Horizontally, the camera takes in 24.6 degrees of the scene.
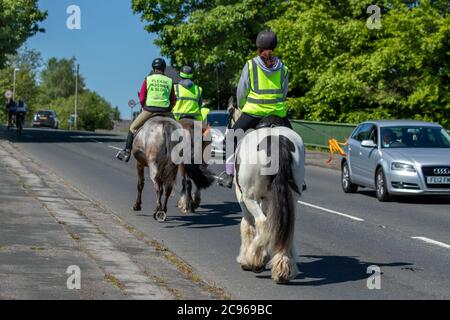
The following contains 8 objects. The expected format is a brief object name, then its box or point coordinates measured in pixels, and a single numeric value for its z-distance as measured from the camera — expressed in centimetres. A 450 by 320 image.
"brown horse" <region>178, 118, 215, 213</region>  1575
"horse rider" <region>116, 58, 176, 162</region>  1542
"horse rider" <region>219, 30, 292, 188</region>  1037
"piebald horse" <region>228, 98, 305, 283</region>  927
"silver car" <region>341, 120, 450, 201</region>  1891
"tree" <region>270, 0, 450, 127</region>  4175
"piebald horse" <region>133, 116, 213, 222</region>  1477
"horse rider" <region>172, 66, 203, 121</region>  1622
